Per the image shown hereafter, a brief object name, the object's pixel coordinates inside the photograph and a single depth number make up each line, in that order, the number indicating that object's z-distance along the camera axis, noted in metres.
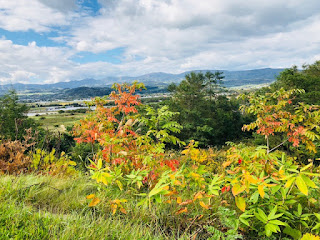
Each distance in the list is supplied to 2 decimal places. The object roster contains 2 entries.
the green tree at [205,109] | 33.47
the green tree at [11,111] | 30.56
